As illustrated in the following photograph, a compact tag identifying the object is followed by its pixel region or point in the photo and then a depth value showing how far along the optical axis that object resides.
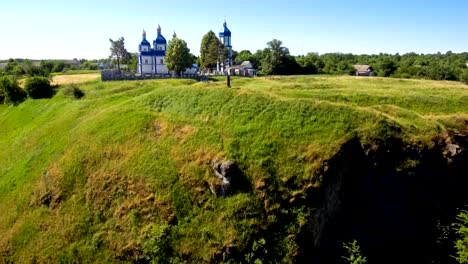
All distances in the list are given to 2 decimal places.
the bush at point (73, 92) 55.50
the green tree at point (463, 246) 25.84
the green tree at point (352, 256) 25.58
